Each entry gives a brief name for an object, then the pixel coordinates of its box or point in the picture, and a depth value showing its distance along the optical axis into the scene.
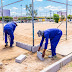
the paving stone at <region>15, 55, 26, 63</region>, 3.47
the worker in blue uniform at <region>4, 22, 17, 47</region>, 4.74
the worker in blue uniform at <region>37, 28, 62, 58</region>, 3.52
